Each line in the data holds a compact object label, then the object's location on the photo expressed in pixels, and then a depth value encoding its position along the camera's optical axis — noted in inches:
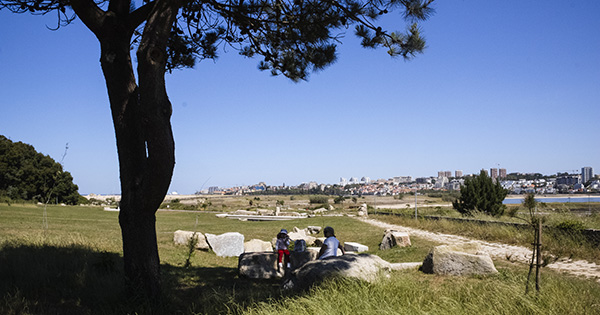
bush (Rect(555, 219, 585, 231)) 469.4
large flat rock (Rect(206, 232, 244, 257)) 530.3
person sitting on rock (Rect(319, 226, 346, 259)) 312.2
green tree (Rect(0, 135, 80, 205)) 1354.6
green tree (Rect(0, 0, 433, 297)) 197.5
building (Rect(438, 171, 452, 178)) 7079.7
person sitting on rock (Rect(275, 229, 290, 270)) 372.2
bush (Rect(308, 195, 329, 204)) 2593.5
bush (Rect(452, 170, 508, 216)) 1007.6
